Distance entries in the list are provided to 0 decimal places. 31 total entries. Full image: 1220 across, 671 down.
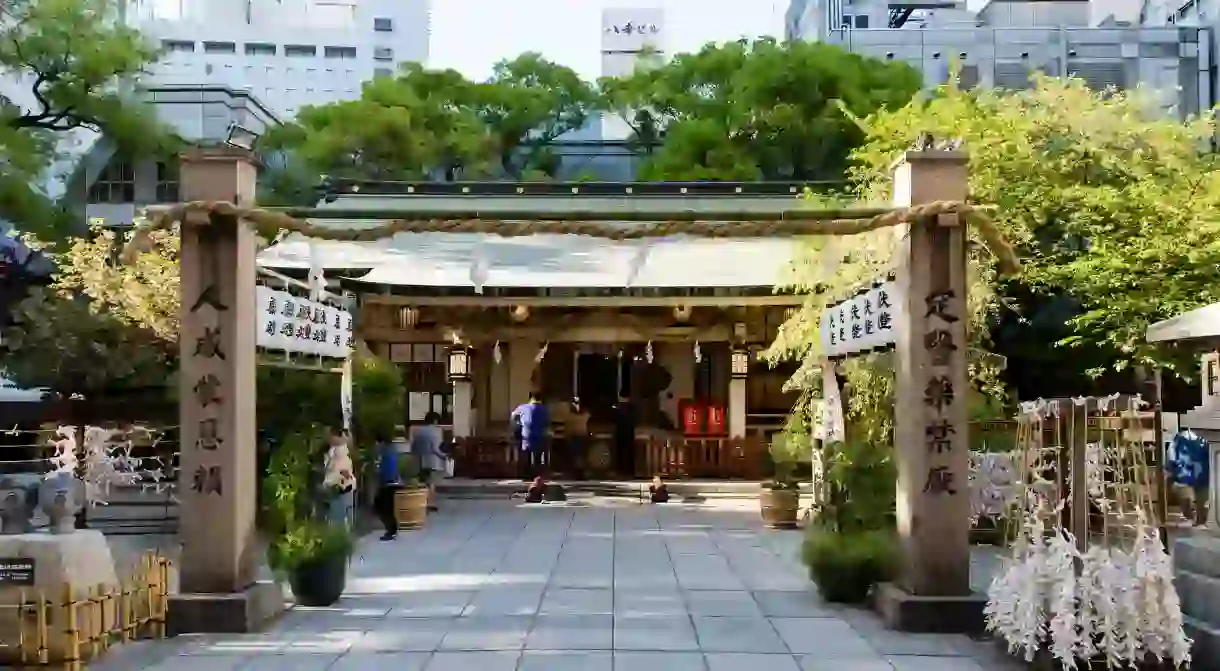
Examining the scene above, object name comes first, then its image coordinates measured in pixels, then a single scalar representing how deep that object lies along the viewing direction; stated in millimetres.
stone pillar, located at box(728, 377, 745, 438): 19641
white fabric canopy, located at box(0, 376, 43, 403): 23328
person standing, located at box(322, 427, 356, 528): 11484
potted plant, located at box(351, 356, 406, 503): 14789
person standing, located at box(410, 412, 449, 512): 16328
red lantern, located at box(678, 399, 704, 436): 20625
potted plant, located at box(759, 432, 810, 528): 14695
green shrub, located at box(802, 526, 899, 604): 9109
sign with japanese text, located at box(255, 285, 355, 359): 8984
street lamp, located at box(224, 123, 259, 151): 8547
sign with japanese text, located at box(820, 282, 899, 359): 8812
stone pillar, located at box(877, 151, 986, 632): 8156
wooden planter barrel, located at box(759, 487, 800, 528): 14789
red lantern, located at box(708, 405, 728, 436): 20500
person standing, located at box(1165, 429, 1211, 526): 12938
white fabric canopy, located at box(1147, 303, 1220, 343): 8227
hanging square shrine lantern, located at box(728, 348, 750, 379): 19562
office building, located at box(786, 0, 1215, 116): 39406
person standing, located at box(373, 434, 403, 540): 13938
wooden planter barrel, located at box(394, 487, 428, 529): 14703
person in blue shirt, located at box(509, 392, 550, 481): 18266
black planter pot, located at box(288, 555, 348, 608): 9117
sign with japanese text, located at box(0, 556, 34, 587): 6906
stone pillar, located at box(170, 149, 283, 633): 8109
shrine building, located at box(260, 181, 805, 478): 18281
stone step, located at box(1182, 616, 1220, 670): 6797
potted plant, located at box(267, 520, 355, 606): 9109
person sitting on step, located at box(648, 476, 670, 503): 17734
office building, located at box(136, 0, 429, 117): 62531
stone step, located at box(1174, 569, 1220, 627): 7118
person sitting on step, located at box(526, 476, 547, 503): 17953
